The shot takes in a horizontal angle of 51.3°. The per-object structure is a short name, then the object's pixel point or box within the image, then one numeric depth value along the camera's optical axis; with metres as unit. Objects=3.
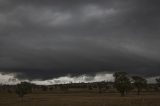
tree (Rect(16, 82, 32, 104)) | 64.42
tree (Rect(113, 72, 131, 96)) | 67.86
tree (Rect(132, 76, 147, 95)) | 84.06
